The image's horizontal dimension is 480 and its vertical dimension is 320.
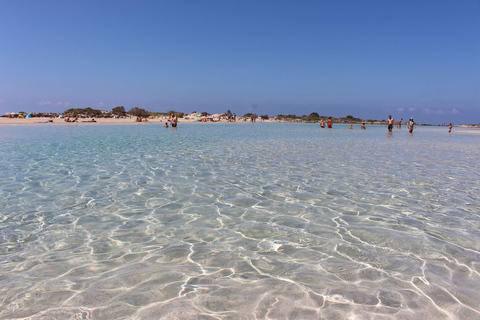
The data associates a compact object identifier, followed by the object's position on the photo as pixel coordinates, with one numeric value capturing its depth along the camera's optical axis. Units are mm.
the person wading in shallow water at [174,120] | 35219
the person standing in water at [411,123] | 34897
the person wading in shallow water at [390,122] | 36584
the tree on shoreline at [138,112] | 67988
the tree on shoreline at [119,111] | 65600
